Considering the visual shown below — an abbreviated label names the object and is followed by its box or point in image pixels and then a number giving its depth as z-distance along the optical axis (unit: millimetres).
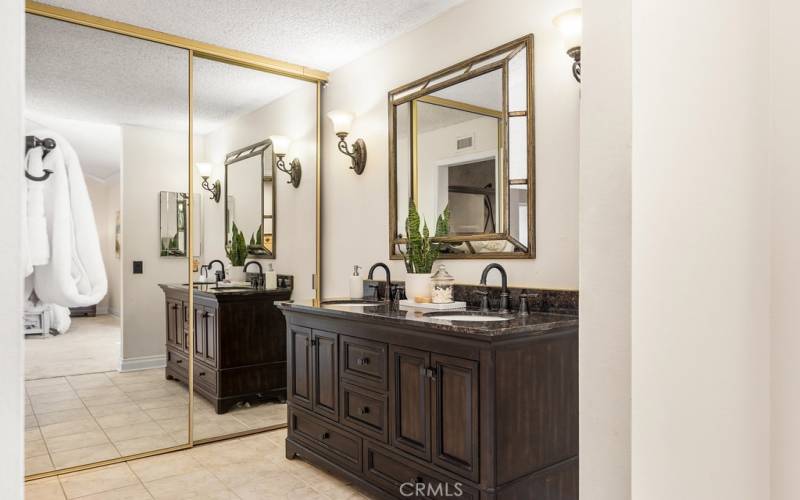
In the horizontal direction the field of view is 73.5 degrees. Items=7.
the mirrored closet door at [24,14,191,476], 2785
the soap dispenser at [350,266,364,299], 3344
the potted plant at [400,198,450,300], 2791
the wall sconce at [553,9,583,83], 2188
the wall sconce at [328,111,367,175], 3625
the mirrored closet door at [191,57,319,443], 3439
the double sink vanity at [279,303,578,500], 1932
